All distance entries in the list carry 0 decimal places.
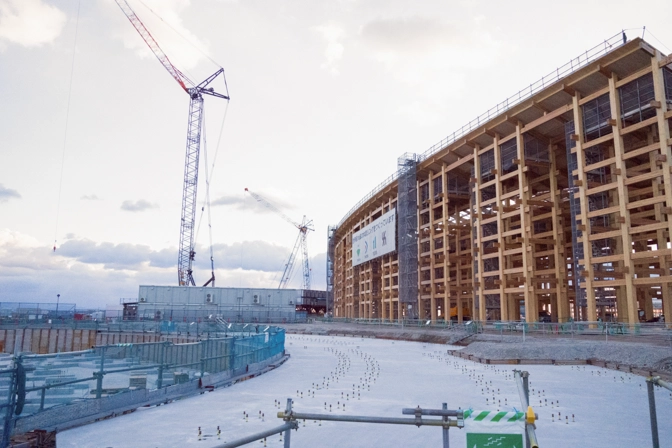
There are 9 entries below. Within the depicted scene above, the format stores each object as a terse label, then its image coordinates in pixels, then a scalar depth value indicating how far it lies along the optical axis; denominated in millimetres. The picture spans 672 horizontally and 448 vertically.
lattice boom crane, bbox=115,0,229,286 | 97750
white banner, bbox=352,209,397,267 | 71438
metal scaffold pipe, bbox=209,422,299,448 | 5520
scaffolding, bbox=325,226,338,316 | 119156
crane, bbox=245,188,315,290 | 165250
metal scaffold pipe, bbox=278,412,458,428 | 6441
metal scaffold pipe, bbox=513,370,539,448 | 5457
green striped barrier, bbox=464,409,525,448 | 5920
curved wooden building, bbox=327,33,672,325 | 35969
